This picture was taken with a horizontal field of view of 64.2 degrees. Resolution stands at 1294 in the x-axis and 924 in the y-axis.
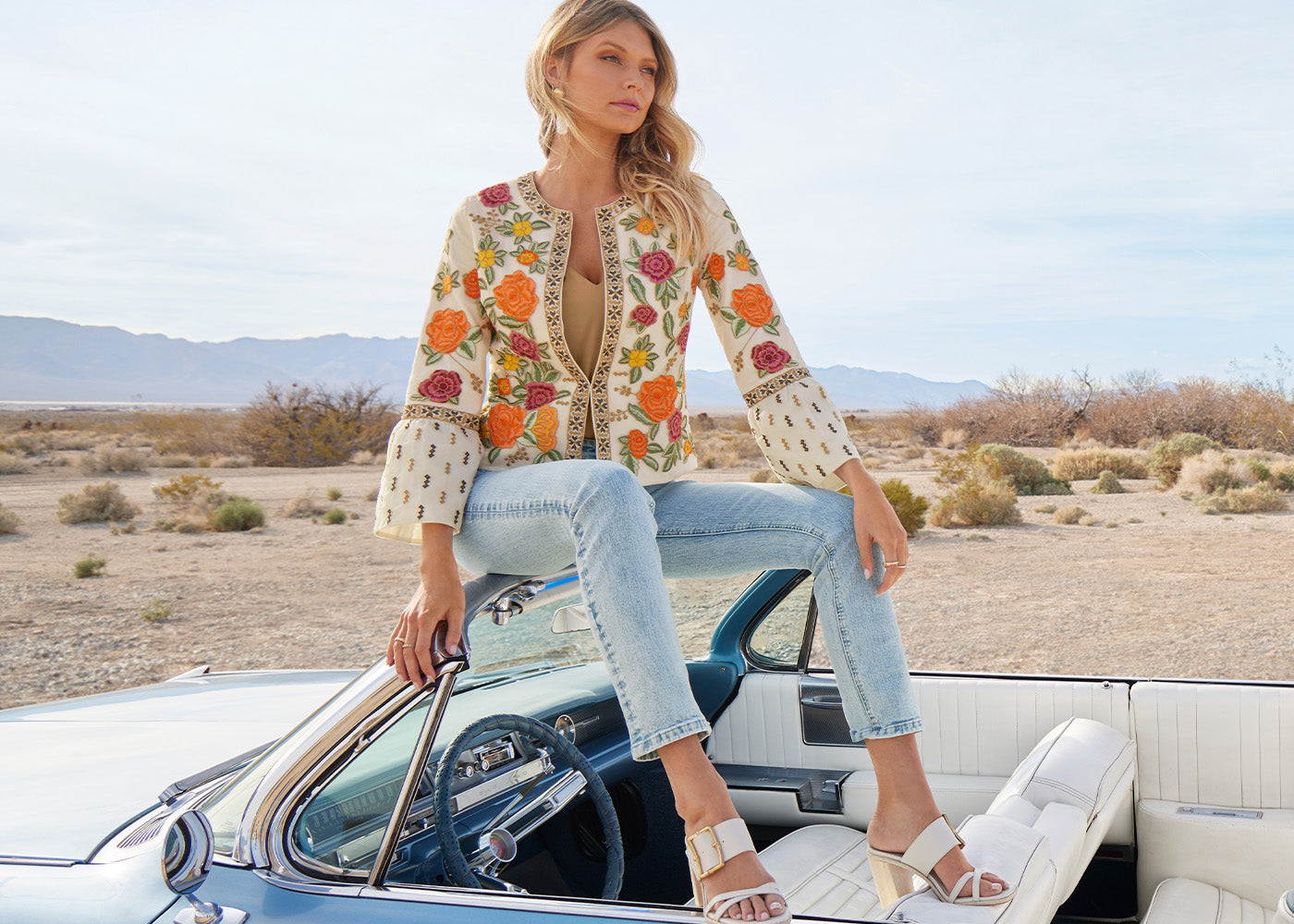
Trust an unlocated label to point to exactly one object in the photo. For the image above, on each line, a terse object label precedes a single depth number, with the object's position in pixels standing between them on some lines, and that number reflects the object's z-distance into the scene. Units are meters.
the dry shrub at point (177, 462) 29.02
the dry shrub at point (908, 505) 14.20
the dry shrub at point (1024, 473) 18.62
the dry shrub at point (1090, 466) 20.84
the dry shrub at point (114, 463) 27.20
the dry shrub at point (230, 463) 29.36
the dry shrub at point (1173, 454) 19.22
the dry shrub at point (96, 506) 17.88
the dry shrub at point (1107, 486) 18.38
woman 1.65
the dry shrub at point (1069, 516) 15.33
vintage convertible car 1.64
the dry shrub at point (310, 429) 29.61
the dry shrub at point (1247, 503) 15.65
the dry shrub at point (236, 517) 16.75
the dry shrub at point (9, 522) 16.20
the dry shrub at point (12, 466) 26.45
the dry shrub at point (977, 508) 15.23
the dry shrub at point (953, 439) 31.48
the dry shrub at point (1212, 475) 17.36
